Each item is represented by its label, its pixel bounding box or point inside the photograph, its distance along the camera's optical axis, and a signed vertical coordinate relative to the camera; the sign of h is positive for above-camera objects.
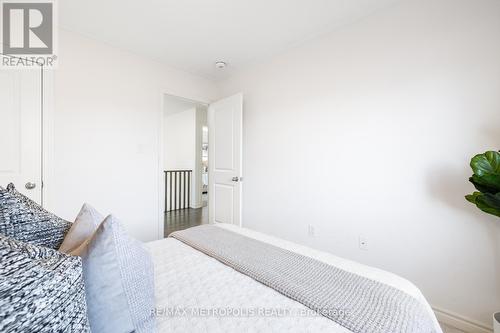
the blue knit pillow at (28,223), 0.65 -0.20
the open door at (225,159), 2.95 +0.07
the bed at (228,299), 0.74 -0.55
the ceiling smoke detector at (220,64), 2.90 +1.35
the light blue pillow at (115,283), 0.59 -0.36
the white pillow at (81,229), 0.74 -0.25
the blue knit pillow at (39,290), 0.35 -0.23
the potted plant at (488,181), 1.25 -0.09
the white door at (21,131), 1.87 +0.28
